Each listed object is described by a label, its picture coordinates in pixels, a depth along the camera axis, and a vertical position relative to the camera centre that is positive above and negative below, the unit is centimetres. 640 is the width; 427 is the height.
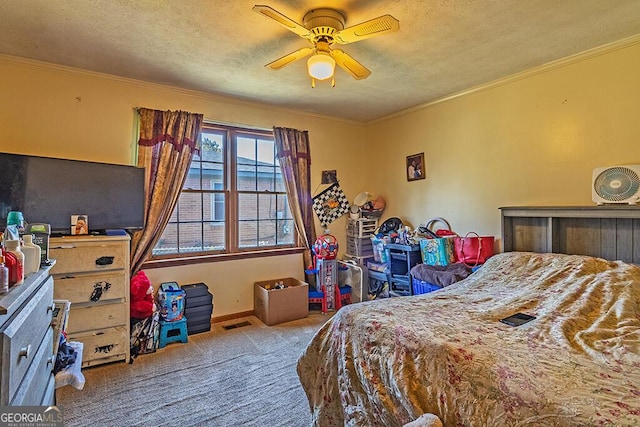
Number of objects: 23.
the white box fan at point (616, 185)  234 +22
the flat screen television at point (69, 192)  251 +21
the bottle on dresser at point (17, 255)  113 -13
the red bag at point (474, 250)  319 -34
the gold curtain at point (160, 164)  316 +52
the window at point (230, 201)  355 +18
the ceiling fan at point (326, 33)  186 +108
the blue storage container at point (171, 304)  302 -80
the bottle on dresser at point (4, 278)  101 -19
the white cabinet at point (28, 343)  88 -40
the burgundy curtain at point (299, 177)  402 +48
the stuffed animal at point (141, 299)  279 -69
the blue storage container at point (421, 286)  320 -70
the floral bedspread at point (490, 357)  108 -56
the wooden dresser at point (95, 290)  246 -56
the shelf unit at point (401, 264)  355 -54
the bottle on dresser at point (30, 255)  131 -15
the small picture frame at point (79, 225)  268 -6
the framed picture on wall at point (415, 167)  401 +60
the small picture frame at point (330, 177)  442 +53
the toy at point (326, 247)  397 -37
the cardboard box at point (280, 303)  353 -95
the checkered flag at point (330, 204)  437 +16
